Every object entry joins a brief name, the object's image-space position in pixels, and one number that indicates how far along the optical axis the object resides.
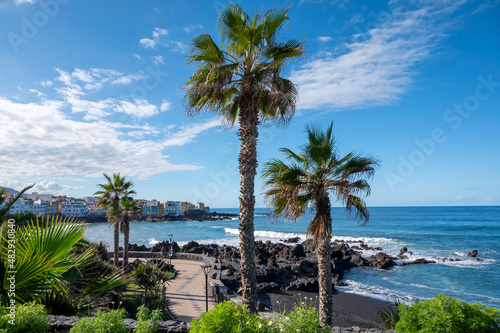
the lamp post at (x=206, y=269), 13.48
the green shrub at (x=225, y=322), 3.67
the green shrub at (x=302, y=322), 4.04
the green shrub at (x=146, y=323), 4.90
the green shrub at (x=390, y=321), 7.14
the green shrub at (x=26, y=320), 4.17
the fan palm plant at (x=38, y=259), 3.98
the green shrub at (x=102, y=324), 4.05
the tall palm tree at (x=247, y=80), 6.73
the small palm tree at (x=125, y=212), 21.34
